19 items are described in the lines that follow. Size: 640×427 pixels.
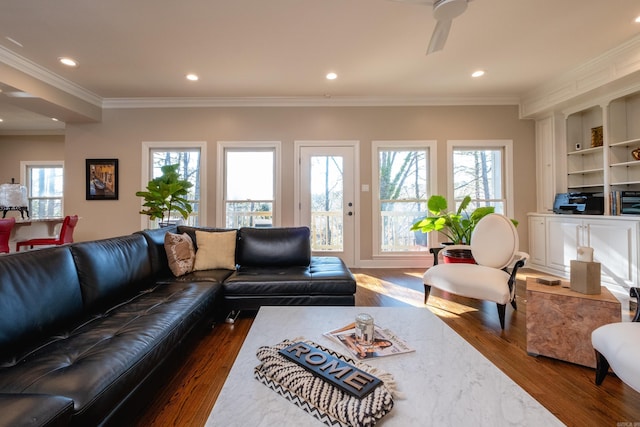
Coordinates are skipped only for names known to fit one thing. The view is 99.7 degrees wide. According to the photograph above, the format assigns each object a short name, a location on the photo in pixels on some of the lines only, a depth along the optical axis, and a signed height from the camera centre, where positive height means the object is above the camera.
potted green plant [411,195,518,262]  3.73 -0.07
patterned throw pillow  2.53 -0.35
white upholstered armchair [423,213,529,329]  2.33 -0.50
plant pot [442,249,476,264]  3.32 -0.49
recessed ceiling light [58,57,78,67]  3.29 +1.93
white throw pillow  2.71 -0.35
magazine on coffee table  1.18 -0.59
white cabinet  3.04 -0.33
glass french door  4.57 +0.33
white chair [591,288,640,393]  1.21 -0.64
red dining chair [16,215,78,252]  3.96 -0.31
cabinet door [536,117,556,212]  4.21 +0.84
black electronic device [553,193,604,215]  3.52 +0.19
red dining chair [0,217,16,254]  3.16 -0.17
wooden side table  1.69 -0.67
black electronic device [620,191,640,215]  3.08 +0.18
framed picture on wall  4.48 +0.64
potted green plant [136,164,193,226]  3.83 +0.35
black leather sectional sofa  0.94 -0.57
